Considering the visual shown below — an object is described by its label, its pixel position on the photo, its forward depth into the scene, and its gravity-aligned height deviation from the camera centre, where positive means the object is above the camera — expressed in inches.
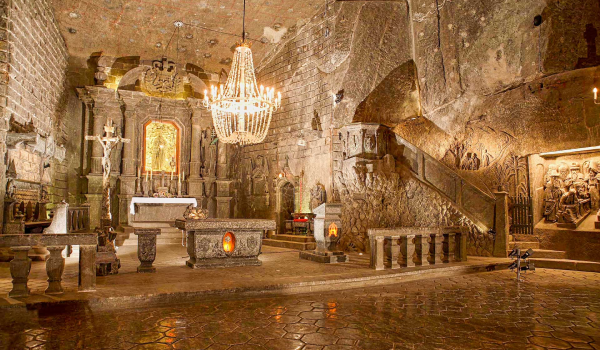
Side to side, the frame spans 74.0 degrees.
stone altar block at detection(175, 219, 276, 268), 275.6 -26.6
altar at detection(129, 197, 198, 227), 497.4 -7.0
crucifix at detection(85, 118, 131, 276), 241.9 -31.3
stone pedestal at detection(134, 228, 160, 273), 261.7 -30.6
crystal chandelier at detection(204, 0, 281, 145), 291.4 +81.6
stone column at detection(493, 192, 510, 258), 359.6 -20.9
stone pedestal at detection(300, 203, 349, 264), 315.0 -24.7
